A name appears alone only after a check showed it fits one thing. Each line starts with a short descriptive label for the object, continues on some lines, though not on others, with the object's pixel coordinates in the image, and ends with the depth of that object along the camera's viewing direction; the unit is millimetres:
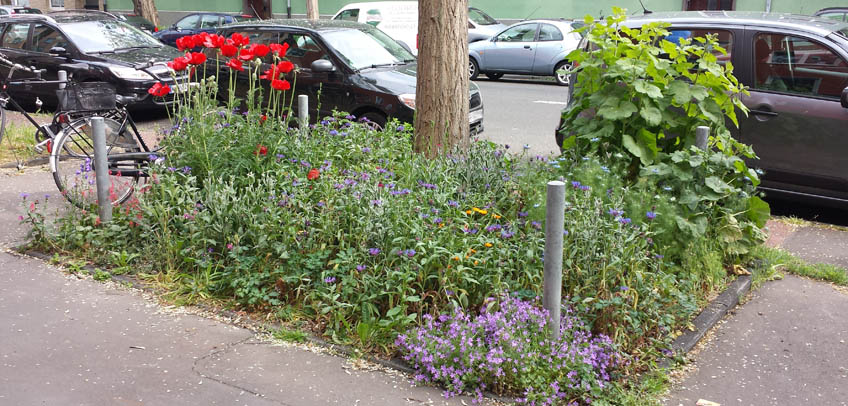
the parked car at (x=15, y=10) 27656
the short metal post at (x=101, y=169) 5879
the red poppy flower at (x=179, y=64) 6189
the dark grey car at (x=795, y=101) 6832
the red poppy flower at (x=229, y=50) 6160
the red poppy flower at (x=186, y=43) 6219
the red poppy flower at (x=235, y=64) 6246
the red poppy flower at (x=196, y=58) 6238
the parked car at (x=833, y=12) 20630
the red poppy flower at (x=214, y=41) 6219
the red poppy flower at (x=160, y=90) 6274
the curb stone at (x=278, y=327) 4191
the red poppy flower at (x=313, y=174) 5523
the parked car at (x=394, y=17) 20328
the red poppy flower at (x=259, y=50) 6254
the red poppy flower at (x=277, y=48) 6401
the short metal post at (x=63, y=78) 7834
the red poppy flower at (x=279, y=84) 6227
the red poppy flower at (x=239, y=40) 6262
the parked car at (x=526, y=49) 19203
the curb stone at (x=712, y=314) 4512
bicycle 6758
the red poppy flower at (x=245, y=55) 6219
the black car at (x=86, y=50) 11797
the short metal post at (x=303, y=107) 6805
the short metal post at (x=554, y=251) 3977
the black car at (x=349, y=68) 9570
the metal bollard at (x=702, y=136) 5605
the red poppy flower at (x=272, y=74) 6322
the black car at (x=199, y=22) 26203
